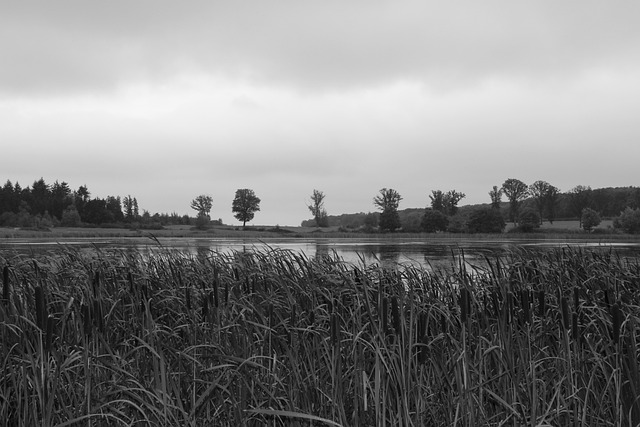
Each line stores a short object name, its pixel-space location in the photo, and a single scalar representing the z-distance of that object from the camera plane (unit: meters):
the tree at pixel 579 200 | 151.00
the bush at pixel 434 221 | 125.00
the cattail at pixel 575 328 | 3.80
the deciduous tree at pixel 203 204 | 188.00
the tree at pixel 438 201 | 148.39
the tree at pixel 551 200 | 143.62
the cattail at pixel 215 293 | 4.59
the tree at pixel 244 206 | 164.00
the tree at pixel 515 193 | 143.38
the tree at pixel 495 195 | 149.36
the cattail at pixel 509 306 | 5.33
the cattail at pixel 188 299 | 5.40
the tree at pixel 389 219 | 132.50
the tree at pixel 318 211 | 155.25
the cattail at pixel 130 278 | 6.09
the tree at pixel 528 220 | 120.00
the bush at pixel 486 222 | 120.81
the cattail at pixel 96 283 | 5.27
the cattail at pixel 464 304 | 3.69
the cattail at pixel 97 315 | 4.15
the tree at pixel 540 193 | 144.50
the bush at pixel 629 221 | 100.81
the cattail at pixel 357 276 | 7.18
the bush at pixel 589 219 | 117.81
